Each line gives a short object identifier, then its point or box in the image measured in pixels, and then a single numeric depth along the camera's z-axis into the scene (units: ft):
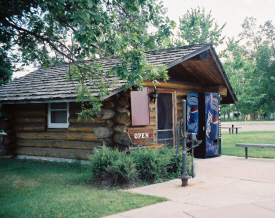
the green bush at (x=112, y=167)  26.22
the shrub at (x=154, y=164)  27.94
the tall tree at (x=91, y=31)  22.67
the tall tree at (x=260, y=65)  161.17
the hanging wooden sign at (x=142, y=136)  36.11
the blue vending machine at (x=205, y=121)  42.19
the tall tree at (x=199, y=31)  110.83
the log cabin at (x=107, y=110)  35.27
